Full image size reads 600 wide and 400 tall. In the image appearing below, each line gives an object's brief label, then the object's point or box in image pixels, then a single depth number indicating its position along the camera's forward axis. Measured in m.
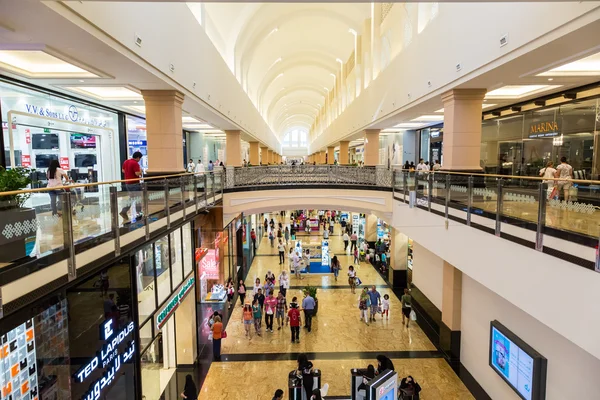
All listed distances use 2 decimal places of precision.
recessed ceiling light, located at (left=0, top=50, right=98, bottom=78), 6.80
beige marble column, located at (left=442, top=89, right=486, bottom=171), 9.95
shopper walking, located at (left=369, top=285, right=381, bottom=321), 13.20
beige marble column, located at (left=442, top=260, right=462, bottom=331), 10.68
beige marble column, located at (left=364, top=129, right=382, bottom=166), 21.38
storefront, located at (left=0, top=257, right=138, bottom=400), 3.82
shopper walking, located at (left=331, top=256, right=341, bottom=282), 18.60
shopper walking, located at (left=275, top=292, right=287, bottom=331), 13.10
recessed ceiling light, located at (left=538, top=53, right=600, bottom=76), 8.02
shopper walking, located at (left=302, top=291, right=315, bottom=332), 12.48
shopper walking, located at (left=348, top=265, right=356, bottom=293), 16.41
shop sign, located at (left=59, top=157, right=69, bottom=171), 10.00
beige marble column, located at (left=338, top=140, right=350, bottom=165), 30.35
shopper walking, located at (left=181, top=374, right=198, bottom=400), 7.76
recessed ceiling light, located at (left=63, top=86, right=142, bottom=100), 9.88
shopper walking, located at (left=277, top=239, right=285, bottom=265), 21.01
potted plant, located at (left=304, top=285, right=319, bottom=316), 13.41
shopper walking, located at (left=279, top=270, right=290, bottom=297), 14.65
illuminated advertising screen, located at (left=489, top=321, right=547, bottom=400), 6.90
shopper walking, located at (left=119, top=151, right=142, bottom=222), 5.44
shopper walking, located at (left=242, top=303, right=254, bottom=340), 12.21
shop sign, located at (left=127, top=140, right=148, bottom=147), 14.58
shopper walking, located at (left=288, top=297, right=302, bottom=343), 11.62
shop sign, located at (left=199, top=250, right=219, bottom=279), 11.84
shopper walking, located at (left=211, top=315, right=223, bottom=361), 10.60
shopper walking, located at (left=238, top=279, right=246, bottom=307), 14.82
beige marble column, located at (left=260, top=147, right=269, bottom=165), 42.66
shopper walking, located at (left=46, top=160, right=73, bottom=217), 5.85
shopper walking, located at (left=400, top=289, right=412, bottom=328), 13.04
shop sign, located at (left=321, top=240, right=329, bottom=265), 19.94
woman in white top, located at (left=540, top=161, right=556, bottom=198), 8.12
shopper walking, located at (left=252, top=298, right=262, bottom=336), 12.26
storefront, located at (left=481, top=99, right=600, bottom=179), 10.27
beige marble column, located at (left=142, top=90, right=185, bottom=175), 9.65
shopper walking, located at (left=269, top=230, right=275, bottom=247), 25.92
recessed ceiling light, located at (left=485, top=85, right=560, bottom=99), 10.70
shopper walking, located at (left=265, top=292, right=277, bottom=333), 12.61
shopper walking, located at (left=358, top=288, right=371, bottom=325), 13.16
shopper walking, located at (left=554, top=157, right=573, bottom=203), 7.73
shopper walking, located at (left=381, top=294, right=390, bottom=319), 13.45
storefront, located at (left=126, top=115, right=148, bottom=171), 14.51
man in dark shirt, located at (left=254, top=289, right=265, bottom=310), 12.91
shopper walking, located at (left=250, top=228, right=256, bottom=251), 22.80
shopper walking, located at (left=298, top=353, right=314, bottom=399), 8.26
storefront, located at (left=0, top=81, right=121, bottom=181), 7.92
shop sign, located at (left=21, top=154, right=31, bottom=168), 8.29
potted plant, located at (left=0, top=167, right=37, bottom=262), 3.05
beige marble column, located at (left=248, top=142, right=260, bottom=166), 32.09
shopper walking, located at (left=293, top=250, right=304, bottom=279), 18.72
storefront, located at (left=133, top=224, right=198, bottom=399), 6.80
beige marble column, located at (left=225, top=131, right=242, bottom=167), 21.14
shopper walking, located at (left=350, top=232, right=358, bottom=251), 22.69
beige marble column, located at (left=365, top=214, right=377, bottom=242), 23.12
